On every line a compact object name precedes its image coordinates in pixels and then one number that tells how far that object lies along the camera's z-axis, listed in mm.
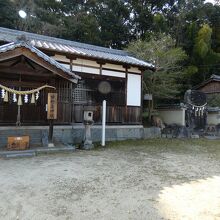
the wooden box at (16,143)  9391
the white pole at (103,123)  11769
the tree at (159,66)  17594
